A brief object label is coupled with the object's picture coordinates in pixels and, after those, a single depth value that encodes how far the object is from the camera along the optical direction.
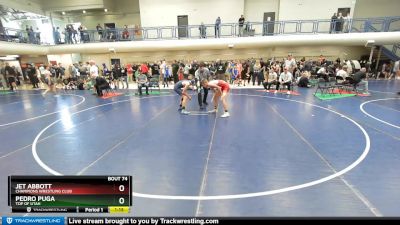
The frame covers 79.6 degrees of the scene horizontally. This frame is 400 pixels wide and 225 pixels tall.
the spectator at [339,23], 18.14
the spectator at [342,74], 12.50
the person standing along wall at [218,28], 19.58
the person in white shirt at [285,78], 13.08
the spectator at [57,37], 21.22
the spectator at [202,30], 19.57
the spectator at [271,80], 13.92
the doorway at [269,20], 20.20
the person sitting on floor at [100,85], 13.26
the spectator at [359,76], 11.76
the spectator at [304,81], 15.16
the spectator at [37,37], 20.36
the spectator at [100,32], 20.77
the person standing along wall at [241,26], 19.47
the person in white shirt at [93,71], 13.59
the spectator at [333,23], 18.27
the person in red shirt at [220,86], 8.42
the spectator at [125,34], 20.83
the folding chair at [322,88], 12.24
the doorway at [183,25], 21.32
